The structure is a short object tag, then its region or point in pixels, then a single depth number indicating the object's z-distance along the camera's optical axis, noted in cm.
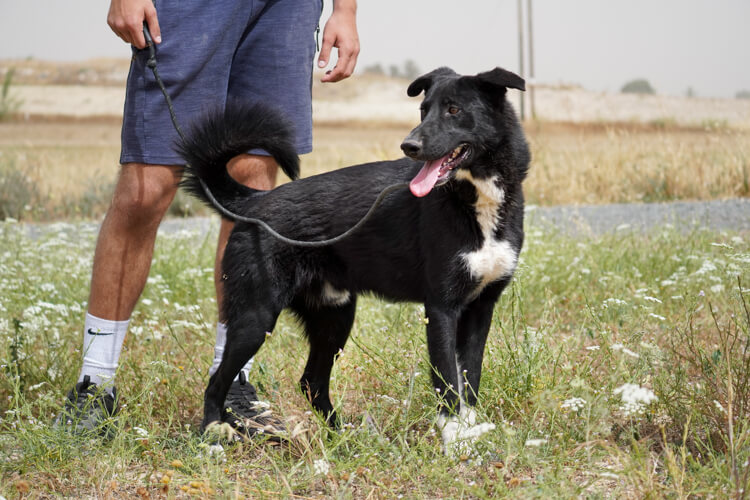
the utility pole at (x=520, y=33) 2795
